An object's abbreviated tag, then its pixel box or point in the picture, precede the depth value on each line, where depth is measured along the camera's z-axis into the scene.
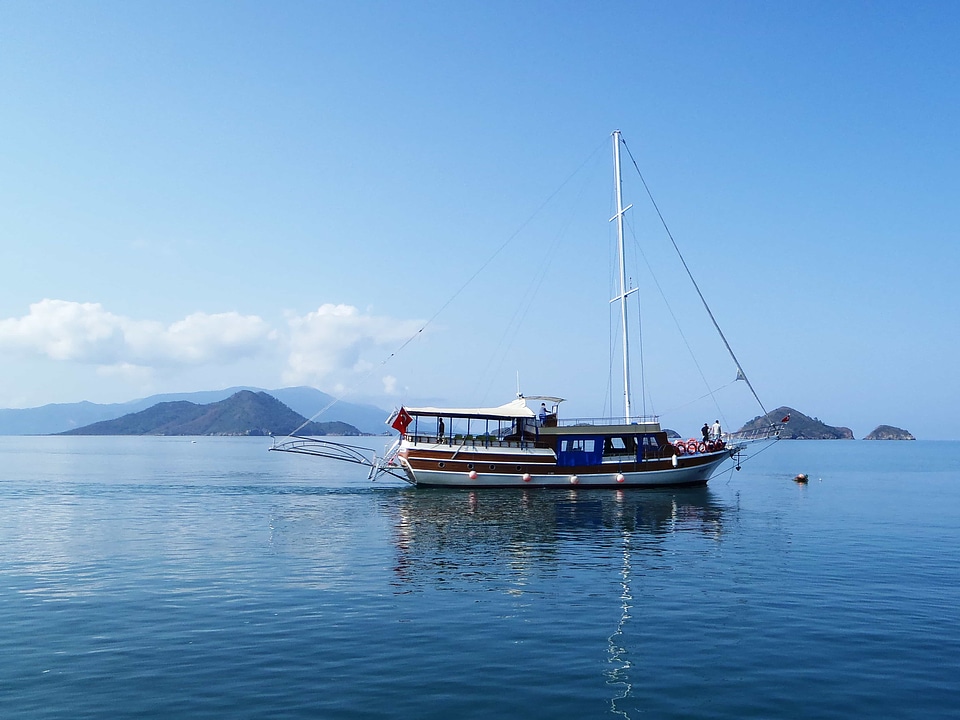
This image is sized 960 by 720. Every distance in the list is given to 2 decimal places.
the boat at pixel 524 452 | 58.12
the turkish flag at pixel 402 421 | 55.62
